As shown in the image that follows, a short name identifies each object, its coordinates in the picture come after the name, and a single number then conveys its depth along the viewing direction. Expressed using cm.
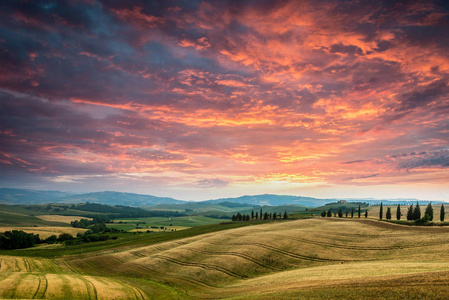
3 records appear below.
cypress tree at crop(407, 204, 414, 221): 10835
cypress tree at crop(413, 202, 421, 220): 10541
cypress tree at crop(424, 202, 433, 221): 11429
